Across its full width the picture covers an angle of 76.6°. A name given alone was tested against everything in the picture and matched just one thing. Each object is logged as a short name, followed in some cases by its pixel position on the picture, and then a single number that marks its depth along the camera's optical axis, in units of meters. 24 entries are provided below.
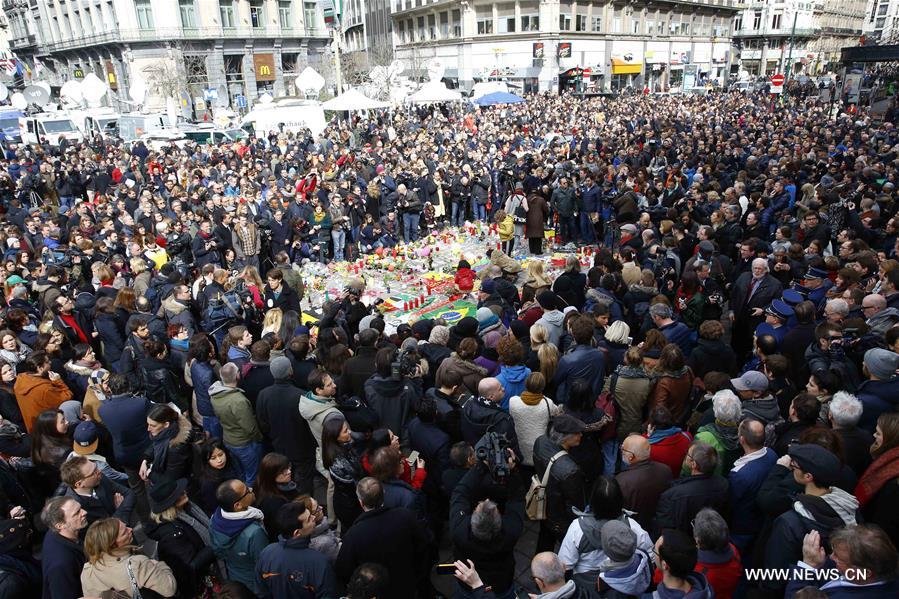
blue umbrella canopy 27.27
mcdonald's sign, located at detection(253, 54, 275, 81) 54.56
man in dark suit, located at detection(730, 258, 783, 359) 6.82
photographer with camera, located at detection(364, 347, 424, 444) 4.85
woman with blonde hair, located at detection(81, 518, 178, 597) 3.19
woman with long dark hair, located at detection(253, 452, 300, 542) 3.87
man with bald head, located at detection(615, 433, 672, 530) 3.76
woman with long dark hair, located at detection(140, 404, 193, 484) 4.25
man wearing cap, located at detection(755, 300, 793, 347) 5.79
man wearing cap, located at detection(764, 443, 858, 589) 3.04
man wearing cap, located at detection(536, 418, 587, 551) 3.80
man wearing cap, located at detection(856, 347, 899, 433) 4.25
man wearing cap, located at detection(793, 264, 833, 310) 6.54
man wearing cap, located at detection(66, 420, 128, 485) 4.33
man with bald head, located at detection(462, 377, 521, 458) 4.30
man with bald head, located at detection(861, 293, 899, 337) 5.39
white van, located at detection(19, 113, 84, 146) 25.73
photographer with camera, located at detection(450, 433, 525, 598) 3.33
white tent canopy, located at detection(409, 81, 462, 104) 27.89
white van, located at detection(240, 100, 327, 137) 25.36
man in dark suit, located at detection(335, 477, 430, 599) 3.39
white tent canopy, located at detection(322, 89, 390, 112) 24.88
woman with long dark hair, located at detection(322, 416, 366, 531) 3.94
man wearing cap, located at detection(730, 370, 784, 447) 4.29
